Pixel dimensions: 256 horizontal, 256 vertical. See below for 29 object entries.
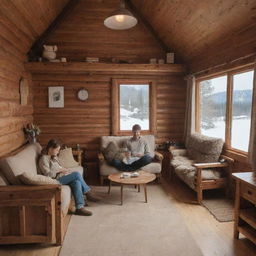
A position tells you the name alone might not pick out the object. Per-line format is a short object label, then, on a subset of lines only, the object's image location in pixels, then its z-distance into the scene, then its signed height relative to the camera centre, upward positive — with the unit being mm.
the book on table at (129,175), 3555 -1005
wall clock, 5012 +305
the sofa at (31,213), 2340 -1052
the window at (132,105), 5107 +81
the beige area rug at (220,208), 3016 -1347
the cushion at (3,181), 2529 -790
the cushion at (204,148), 3789 -646
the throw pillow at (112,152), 4497 -835
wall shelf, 4570 +810
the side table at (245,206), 2361 -1055
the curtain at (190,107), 4710 +54
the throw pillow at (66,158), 3917 -839
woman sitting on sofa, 3102 -885
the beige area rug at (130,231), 2348 -1390
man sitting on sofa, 4188 -843
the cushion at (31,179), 2488 -756
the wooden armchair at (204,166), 3508 -916
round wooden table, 3354 -1024
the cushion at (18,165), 2654 -685
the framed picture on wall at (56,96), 4961 +252
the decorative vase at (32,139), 4285 -565
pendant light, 2697 +1047
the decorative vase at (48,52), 4598 +1082
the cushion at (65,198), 2612 -1034
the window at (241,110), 3318 +5
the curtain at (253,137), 2910 -328
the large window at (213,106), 4004 +70
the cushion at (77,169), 3774 -972
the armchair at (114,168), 4195 -933
